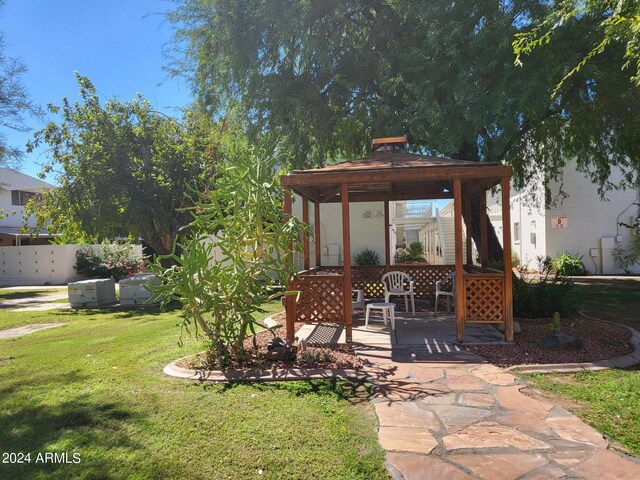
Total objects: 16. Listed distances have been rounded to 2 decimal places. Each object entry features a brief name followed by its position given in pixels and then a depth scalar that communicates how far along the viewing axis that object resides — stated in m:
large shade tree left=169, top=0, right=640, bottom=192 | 8.00
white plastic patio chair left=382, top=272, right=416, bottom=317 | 8.59
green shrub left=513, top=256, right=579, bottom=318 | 7.98
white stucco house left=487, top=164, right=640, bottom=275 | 16.75
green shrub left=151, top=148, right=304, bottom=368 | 5.37
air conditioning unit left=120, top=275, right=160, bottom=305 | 13.38
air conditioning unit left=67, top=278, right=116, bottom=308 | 13.24
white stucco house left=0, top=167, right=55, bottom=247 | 28.09
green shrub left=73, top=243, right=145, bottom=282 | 20.05
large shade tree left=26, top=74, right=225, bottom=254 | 13.47
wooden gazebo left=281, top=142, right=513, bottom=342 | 6.37
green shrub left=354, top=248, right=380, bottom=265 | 16.14
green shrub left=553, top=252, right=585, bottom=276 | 16.53
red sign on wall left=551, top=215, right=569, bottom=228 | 17.05
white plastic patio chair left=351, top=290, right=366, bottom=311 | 8.14
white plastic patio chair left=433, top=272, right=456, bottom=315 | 8.51
